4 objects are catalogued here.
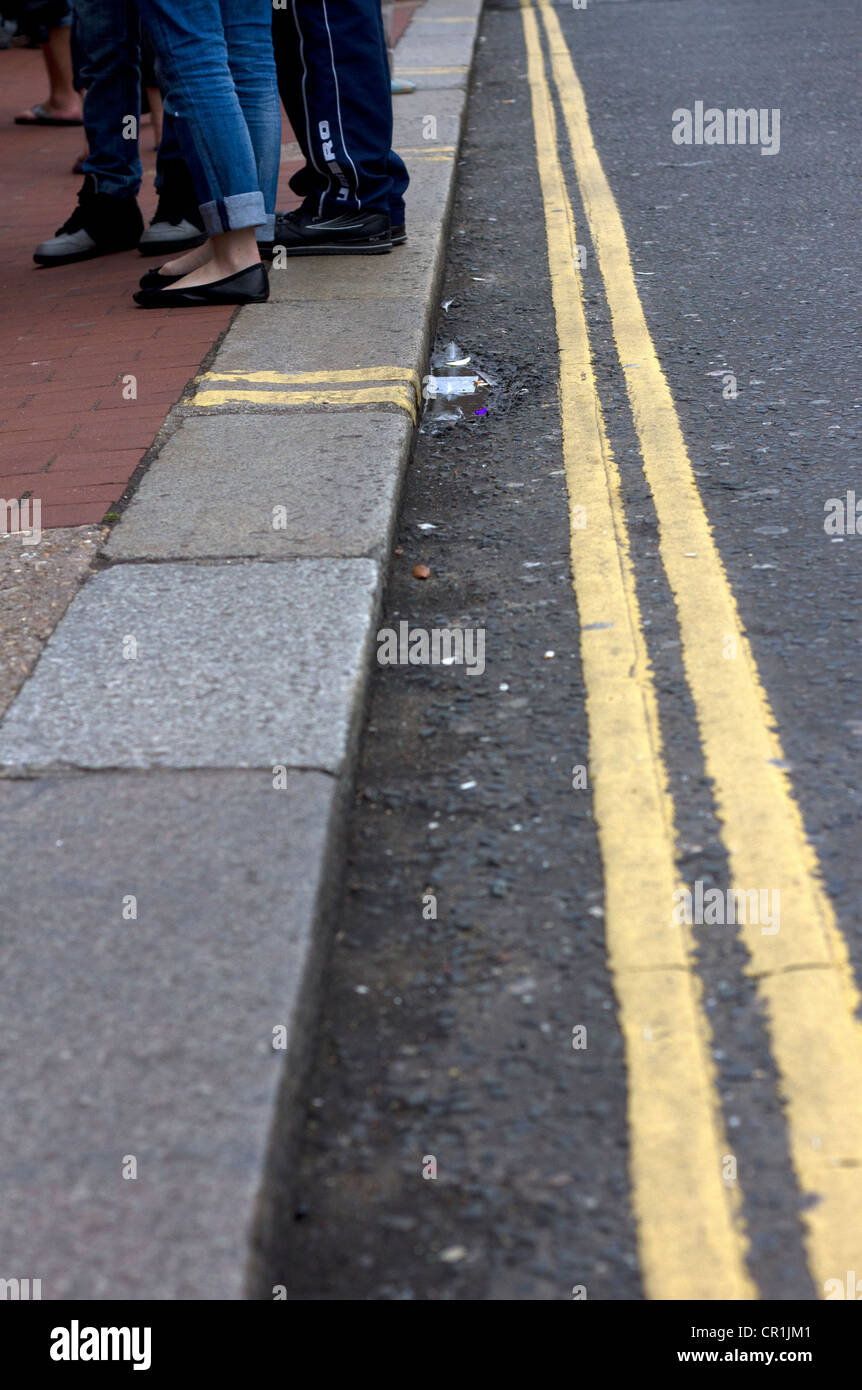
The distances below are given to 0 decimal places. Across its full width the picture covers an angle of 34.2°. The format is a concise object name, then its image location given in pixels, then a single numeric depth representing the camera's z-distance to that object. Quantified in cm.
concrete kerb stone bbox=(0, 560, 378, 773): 230
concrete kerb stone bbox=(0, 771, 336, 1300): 148
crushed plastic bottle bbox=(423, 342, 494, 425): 415
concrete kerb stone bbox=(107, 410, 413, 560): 305
